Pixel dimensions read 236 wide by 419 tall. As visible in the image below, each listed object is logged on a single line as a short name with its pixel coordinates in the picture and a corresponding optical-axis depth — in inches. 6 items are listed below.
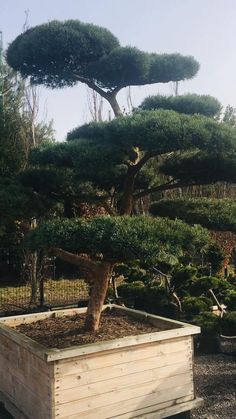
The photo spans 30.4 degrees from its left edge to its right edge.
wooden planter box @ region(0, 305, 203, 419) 97.7
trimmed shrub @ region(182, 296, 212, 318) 177.0
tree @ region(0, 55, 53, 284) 141.2
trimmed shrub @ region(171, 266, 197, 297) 191.3
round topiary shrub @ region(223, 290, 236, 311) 184.1
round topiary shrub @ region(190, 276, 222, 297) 186.7
